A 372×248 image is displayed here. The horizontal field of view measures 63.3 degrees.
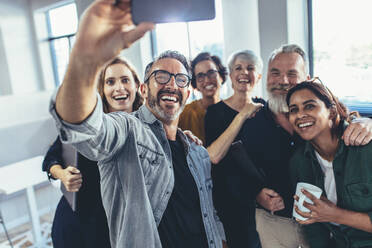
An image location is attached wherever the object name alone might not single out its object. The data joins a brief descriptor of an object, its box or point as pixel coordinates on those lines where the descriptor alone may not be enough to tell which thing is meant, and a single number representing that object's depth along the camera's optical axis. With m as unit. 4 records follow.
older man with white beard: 1.46
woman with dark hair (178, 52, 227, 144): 2.03
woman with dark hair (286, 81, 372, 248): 1.14
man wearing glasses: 0.55
